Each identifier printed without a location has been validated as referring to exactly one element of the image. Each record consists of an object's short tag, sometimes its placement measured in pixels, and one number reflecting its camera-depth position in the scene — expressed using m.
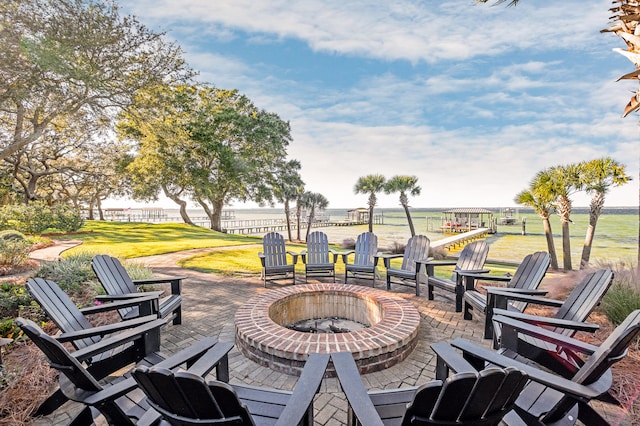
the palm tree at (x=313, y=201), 23.36
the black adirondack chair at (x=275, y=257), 5.82
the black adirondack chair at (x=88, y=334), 2.05
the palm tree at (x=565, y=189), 10.06
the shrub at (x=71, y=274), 4.69
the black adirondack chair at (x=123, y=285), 3.27
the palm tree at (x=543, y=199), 10.76
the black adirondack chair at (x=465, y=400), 1.10
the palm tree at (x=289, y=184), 22.68
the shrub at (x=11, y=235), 8.24
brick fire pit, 2.66
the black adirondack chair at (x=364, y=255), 5.84
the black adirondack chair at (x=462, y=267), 4.30
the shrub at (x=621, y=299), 3.41
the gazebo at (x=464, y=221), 34.13
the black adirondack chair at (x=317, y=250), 6.30
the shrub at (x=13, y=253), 6.46
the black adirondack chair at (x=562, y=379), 1.49
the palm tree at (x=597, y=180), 8.98
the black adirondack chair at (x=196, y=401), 1.12
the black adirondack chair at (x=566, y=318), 2.26
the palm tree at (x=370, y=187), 16.98
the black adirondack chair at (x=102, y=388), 1.51
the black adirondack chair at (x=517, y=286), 3.36
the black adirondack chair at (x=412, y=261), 5.11
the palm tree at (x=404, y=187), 16.16
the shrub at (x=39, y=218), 11.21
